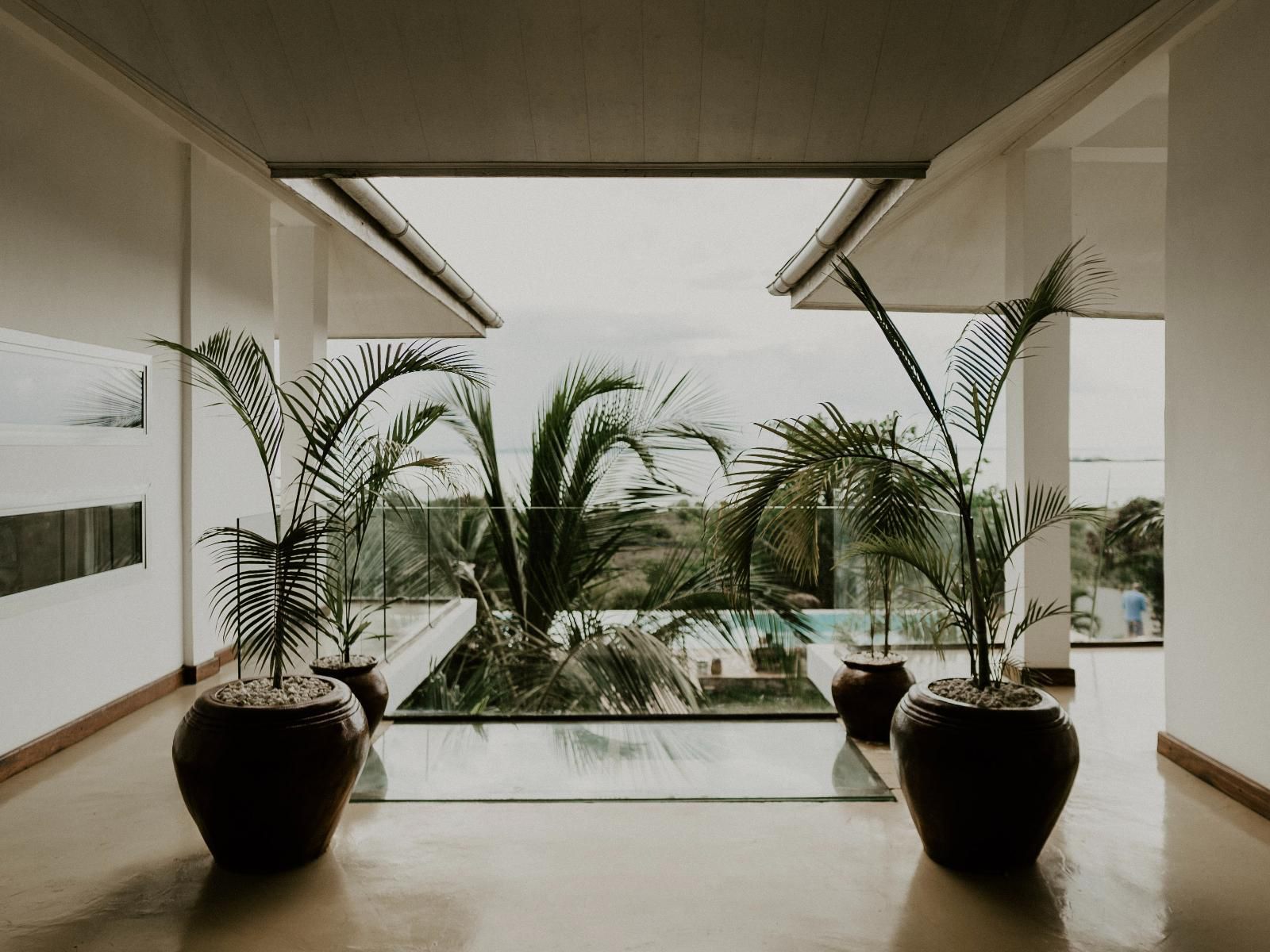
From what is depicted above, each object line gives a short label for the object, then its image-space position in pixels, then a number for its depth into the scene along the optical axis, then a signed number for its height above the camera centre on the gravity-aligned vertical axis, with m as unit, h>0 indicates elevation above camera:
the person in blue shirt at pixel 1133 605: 7.39 -1.08
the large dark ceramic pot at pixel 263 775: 2.67 -0.90
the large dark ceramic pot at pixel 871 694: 4.16 -1.02
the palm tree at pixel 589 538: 4.94 -0.42
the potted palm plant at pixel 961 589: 2.68 -0.39
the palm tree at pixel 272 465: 2.98 -0.02
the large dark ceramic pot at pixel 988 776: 2.66 -0.89
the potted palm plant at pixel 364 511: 3.78 -0.22
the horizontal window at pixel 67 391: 3.71 +0.33
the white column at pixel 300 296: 6.68 +1.24
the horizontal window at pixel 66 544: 3.72 -0.36
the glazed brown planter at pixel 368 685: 4.17 -0.99
